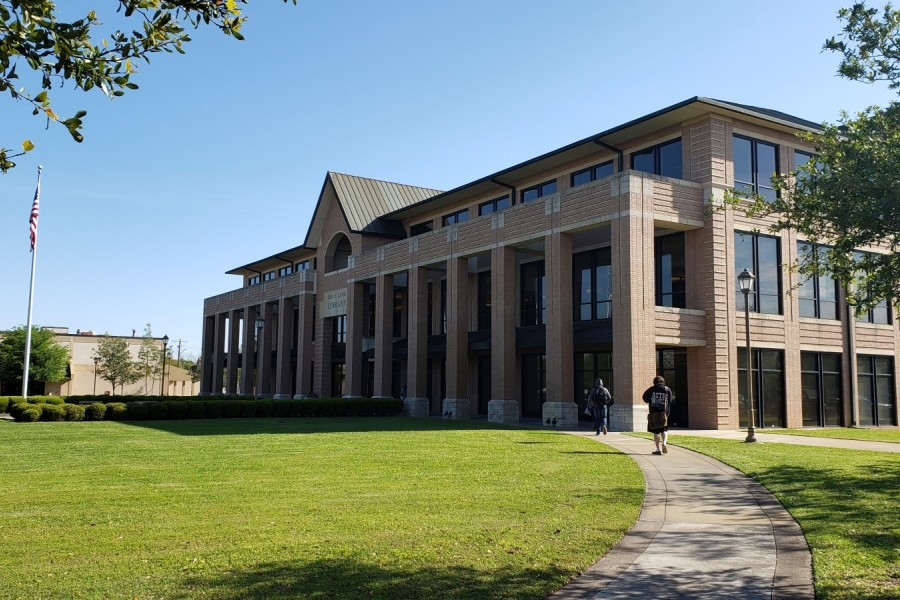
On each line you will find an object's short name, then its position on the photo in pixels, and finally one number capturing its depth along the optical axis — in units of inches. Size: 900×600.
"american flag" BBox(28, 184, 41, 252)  1342.3
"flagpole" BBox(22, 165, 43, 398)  1347.2
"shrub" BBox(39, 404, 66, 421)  1066.7
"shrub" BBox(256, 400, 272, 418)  1220.5
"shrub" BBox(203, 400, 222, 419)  1197.7
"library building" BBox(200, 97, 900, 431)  986.1
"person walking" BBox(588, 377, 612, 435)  834.8
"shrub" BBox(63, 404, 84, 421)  1079.6
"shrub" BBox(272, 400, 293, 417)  1231.7
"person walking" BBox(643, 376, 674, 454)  635.5
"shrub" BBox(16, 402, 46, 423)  1053.2
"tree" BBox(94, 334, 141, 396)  2787.9
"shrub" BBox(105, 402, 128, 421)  1110.4
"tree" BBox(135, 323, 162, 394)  2886.3
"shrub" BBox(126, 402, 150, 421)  1115.3
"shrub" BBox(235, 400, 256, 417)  1213.1
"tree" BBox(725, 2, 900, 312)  450.0
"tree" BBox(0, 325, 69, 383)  2539.4
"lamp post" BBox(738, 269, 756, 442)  752.3
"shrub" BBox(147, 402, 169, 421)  1126.4
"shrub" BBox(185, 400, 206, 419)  1168.8
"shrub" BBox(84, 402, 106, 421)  1090.1
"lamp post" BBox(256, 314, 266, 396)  2067.2
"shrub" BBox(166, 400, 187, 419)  1149.1
